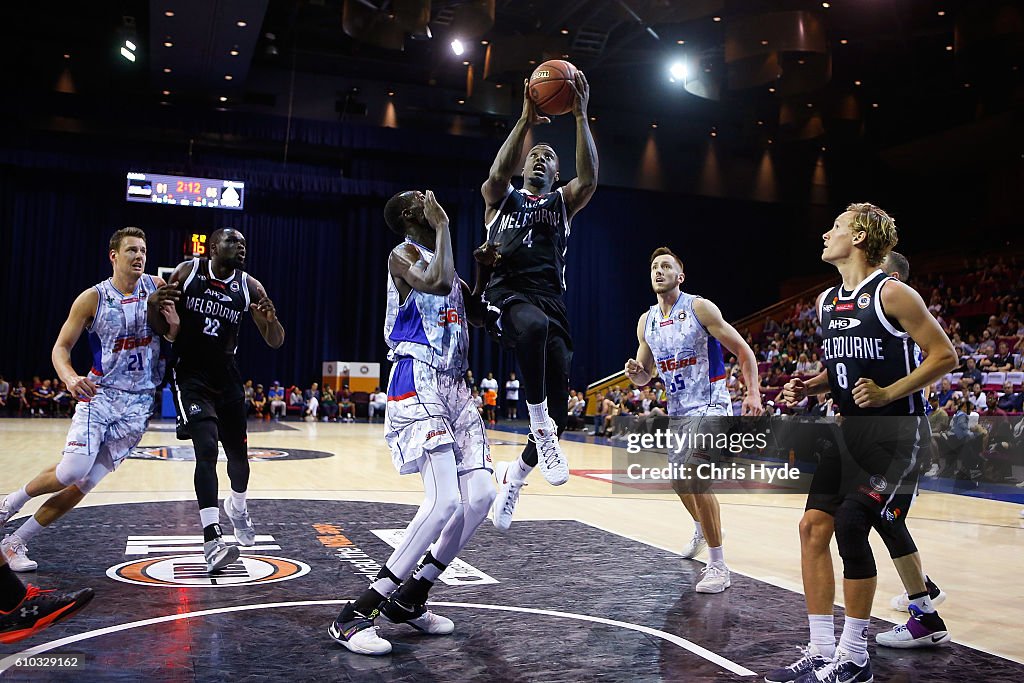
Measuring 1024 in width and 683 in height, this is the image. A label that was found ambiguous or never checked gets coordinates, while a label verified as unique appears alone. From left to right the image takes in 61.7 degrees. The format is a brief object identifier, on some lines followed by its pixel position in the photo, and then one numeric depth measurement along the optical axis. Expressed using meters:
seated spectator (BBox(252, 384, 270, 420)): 22.23
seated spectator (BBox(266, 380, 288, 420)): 22.58
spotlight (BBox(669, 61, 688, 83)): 19.27
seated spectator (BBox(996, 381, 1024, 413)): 10.80
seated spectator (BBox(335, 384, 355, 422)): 22.75
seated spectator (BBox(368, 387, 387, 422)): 23.05
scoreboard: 20.42
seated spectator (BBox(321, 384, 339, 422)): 22.61
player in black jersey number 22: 4.70
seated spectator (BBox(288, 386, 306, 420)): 23.11
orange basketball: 4.16
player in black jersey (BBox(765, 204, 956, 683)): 3.18
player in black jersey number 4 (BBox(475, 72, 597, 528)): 4.10
